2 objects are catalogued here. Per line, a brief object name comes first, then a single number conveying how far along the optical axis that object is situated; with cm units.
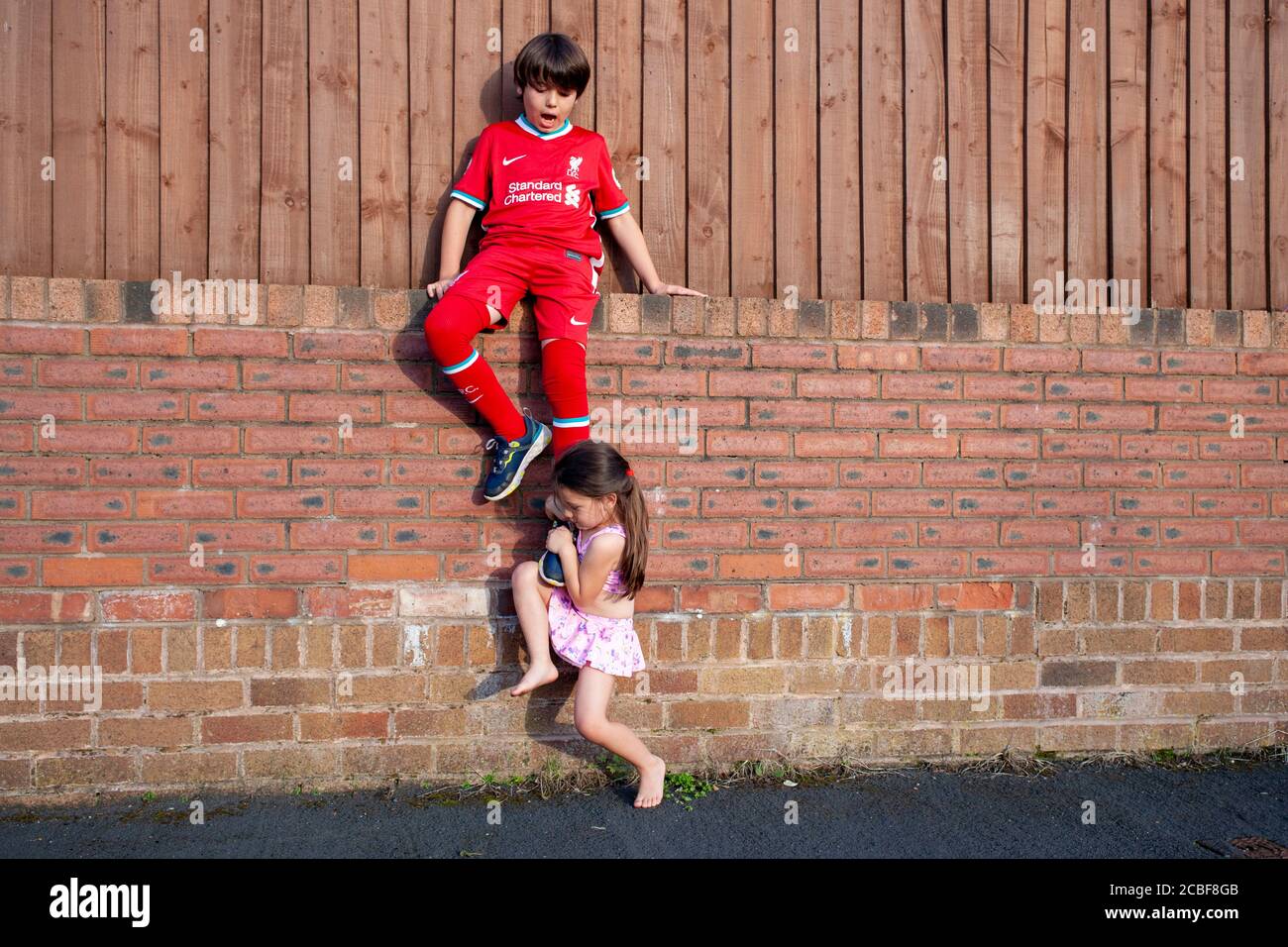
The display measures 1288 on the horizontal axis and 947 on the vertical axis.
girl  337
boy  350
